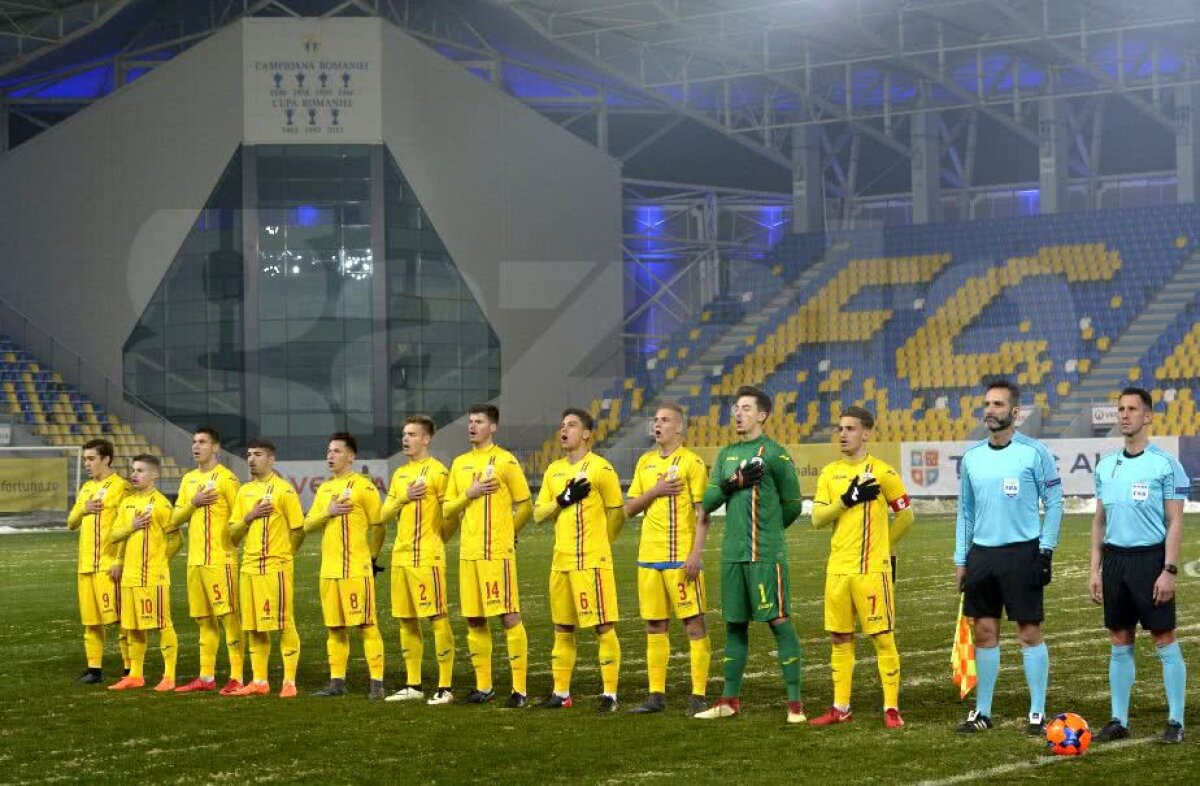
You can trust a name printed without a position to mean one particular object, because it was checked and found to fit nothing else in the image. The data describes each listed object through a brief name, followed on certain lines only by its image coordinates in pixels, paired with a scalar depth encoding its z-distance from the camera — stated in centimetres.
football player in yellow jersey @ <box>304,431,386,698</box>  1246
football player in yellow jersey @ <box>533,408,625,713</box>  1161
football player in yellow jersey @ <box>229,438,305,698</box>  1266
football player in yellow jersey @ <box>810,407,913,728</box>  1071
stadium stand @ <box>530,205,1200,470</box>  4247
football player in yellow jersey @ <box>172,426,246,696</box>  1302
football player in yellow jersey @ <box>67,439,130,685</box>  1374
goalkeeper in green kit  1088
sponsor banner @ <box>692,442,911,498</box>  3766
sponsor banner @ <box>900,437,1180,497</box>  3581
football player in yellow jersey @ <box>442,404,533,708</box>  1198
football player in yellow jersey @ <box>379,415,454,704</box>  1227
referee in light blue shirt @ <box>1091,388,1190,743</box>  992
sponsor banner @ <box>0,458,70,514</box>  3525
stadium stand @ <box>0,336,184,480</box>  4116
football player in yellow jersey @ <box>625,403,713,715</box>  1133
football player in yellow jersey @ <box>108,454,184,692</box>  1334
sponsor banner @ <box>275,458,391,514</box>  3990
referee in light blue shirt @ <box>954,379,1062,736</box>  1014
